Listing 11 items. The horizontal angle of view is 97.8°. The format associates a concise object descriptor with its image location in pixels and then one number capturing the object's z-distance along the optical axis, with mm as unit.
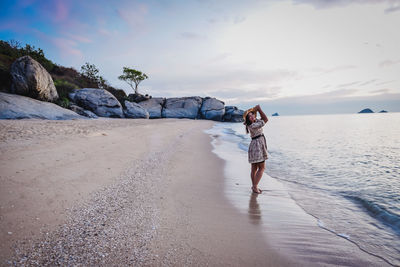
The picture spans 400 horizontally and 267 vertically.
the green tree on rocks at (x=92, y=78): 29641
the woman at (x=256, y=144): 4703
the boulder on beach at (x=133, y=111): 27530
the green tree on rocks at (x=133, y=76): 47469
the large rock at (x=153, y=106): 42844
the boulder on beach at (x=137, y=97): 43734
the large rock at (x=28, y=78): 13852
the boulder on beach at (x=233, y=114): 51509
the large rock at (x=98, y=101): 21203
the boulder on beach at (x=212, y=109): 48344
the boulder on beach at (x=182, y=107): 44812
